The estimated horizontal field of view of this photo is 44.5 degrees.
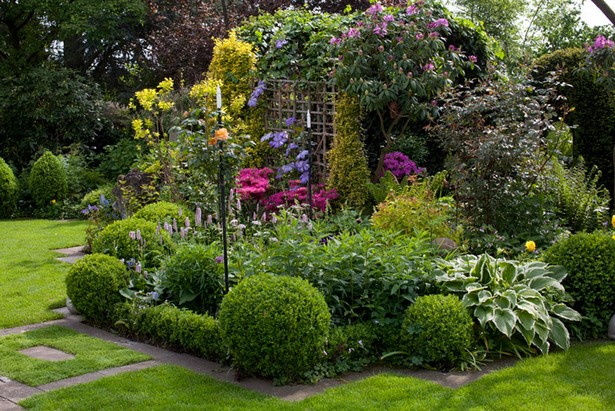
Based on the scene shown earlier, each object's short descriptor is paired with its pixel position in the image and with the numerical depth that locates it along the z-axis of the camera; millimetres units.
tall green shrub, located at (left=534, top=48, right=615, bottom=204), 9273
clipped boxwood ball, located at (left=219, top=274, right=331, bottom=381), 4641
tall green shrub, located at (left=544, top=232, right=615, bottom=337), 5559
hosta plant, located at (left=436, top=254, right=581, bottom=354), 5094
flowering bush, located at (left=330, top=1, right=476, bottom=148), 8461
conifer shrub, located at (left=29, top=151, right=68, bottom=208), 12805
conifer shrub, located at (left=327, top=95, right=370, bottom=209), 8797
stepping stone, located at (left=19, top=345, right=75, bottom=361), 5297
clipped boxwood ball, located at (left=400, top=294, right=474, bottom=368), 4902
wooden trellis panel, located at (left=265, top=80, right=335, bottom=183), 9398
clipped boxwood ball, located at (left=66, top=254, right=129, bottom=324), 6062
